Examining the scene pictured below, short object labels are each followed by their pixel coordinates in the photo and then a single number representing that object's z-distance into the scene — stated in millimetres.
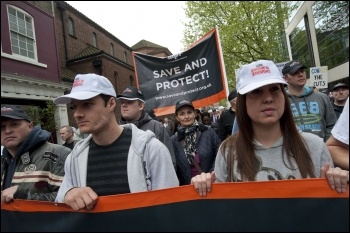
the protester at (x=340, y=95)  5379
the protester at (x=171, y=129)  4583
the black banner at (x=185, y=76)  4316
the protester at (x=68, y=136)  5533
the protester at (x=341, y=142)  1422
